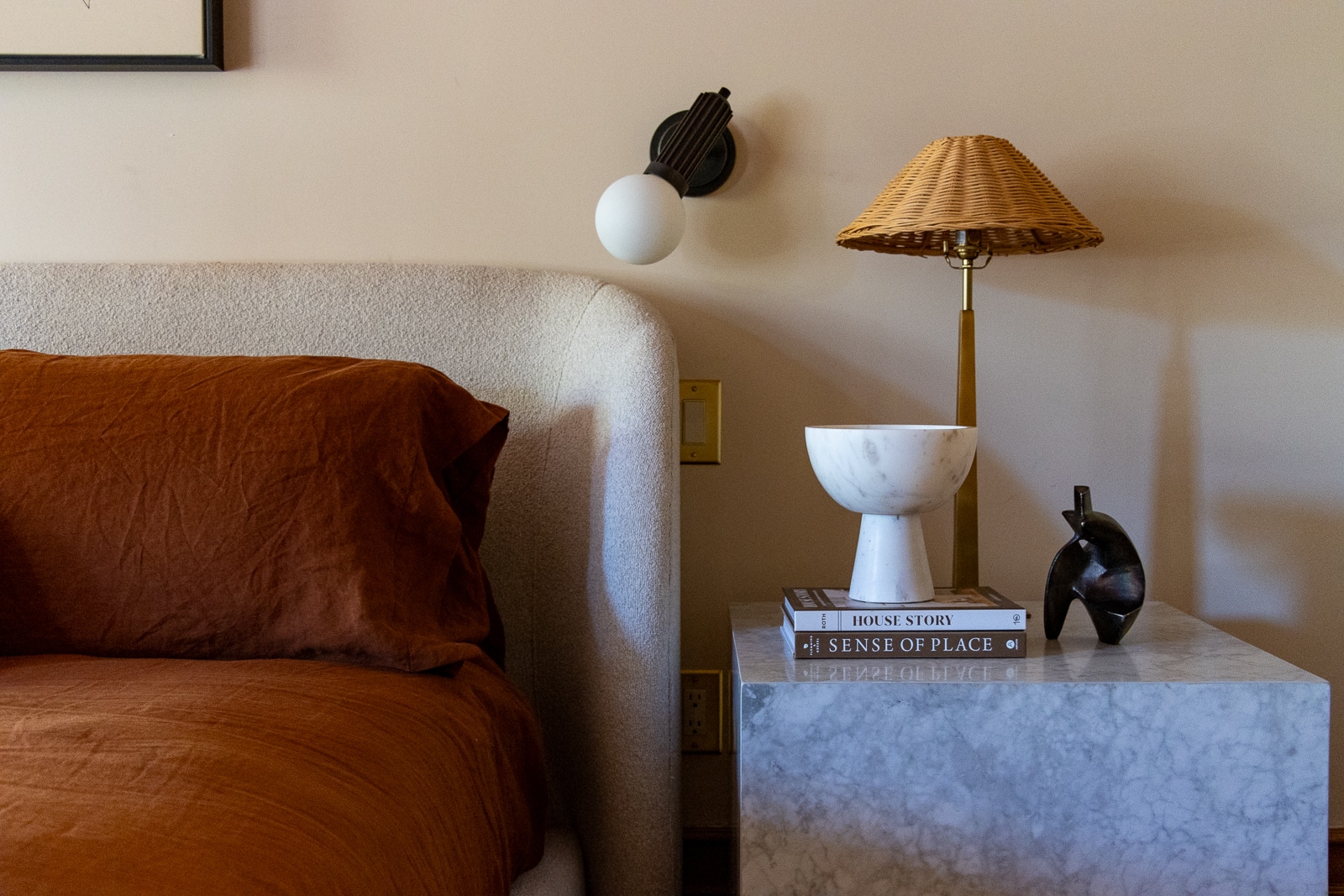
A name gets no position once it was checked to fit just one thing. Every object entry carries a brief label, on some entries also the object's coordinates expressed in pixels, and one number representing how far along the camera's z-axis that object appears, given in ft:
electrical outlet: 4.28
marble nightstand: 2.84
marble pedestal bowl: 3.16
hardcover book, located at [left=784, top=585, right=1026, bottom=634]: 3.14
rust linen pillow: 2.87
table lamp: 3.48
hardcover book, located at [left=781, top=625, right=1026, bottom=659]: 3.15
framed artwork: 4.17
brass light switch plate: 4.27
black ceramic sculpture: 3.28
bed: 1.86
